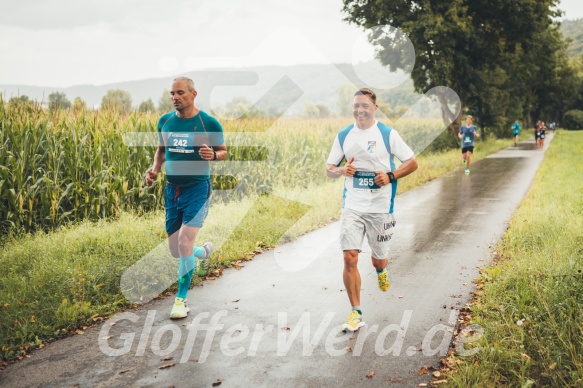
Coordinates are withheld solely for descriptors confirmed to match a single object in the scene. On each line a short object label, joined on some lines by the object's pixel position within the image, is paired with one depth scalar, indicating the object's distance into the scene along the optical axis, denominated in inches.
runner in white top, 180.9
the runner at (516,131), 1494.8
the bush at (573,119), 3548.2
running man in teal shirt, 196.5
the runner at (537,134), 1370.8
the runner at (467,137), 740.1
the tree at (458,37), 1073.5
